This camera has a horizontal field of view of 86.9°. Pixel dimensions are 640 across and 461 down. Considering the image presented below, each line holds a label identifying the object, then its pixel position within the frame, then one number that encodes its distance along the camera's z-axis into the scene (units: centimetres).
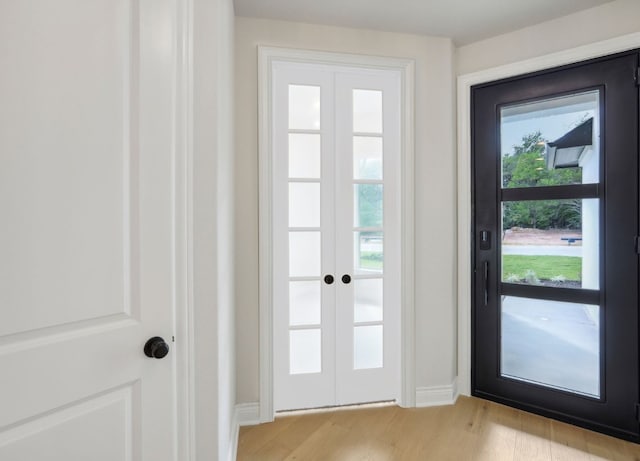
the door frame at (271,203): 210
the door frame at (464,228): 241
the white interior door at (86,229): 76
